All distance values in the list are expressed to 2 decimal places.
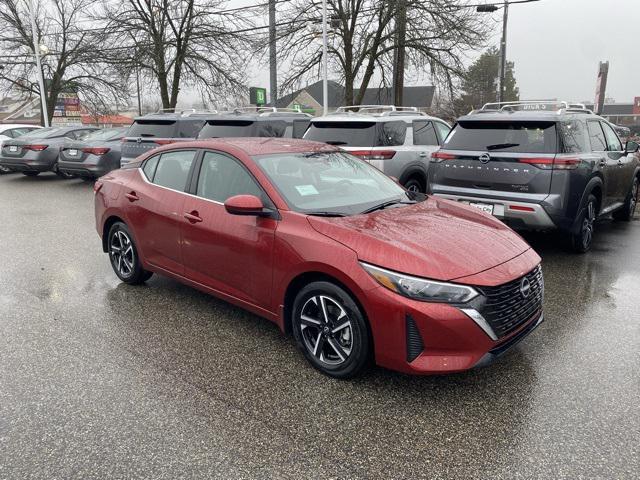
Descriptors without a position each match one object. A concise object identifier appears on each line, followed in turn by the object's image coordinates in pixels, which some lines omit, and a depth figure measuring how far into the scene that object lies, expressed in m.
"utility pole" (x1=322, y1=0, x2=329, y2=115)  15.08
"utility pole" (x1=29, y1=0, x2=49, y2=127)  22.55
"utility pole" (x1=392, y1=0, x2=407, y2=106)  15.59
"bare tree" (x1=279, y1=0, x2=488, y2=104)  15.80
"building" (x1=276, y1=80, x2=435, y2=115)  61.14
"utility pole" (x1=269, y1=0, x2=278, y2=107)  17.69
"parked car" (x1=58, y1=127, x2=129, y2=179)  12.51
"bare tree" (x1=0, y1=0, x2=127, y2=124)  25.73
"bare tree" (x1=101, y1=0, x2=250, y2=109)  20.39
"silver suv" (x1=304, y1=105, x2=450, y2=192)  7.95
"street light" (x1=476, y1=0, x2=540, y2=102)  25.09
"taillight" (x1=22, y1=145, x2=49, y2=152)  13.91
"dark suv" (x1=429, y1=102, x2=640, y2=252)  5.73
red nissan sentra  2.98
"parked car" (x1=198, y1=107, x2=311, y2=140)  9.46
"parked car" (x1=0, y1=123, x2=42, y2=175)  16.33
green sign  22.81
